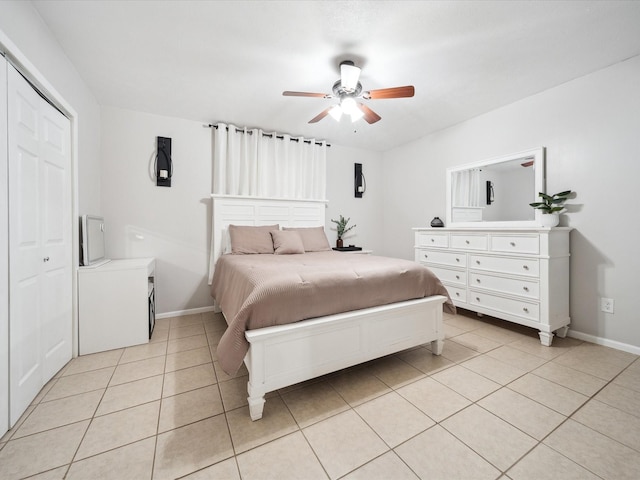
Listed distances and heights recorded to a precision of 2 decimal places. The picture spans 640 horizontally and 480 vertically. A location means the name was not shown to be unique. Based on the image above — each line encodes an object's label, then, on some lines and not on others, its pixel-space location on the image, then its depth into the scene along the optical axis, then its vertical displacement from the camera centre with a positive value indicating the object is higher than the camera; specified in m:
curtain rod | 3.52 +1.44
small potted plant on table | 4.35 +0.11
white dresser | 2.46 -0.41
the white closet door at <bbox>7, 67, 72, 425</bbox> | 1.49 -0.06
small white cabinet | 2.30 -0.66
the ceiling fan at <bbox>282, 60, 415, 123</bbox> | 2.16 +1.19
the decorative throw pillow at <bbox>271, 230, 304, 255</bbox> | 3.25 -0.10
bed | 1.52 -0.59
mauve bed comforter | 1.53 -0.39
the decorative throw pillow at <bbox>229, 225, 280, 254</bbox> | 3.20 -0.08
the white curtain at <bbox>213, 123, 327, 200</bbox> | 3.53 +1.01
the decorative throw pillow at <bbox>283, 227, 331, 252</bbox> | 3.57 -0.07
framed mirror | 2.87 +0.54
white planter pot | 2.56 +0.15
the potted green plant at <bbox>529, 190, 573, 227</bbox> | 2.57 +0.28
